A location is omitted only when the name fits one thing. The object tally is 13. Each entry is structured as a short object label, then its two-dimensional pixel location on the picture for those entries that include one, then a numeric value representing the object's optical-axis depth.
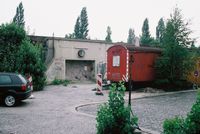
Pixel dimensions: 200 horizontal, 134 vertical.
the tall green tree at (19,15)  45.47
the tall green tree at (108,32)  64.67
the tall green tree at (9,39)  17.69
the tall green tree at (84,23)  50.02
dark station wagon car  10.07
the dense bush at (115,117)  4.93
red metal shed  16.38
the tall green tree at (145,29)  51.02
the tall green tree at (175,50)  16.61
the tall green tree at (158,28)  56.94
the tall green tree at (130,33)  77.42
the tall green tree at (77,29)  50.22
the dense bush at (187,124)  3.83
